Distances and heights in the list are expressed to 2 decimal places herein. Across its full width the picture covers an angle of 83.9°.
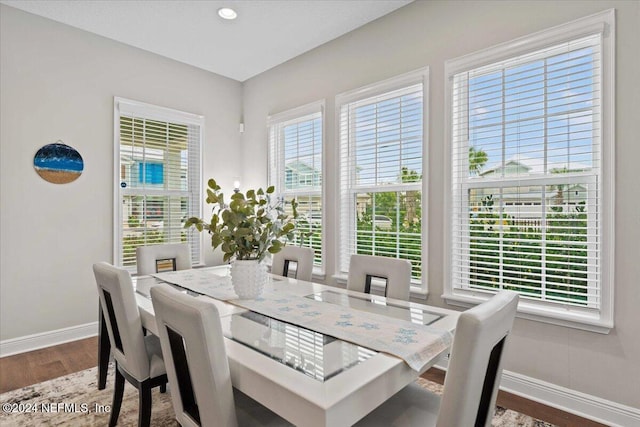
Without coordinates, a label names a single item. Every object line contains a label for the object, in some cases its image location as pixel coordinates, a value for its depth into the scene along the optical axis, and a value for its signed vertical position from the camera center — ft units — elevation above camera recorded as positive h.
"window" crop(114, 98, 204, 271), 12.17 +1.32
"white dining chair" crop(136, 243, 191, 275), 9.13 -1.19
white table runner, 4.16 -1.55
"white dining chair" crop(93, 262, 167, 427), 5.49 -1.98
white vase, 6.27 -1.15
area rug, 6.75 -3.97
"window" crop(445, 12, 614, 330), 6.82 +0.88
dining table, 3.28 -1.60
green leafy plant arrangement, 6.15 -0.29
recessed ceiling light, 9.80 +5.61
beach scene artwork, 10.39 +1.48
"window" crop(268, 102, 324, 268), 12.38 +1.88
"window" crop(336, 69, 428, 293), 9.63 +1.25
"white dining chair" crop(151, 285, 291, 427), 3.67 -1.69
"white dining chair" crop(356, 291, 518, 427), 3.29 -1.60
